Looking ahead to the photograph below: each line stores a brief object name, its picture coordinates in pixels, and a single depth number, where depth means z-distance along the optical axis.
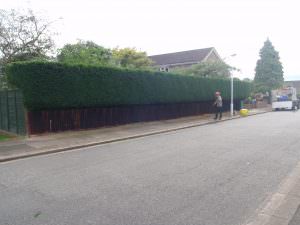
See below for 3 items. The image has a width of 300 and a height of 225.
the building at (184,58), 40.72
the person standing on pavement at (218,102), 18.70
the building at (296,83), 93.34
